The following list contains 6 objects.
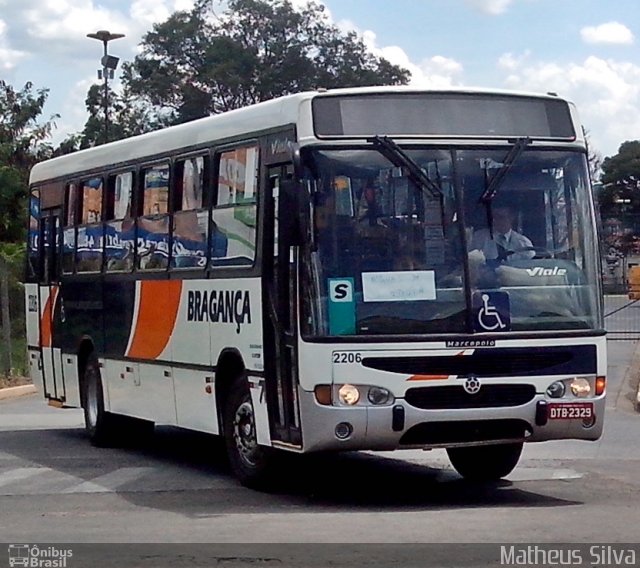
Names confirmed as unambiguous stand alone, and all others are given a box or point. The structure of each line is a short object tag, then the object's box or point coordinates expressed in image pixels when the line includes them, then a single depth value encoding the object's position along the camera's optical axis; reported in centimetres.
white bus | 1098
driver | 1121
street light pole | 3697
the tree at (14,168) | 2459
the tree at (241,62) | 6388
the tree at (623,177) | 8381
